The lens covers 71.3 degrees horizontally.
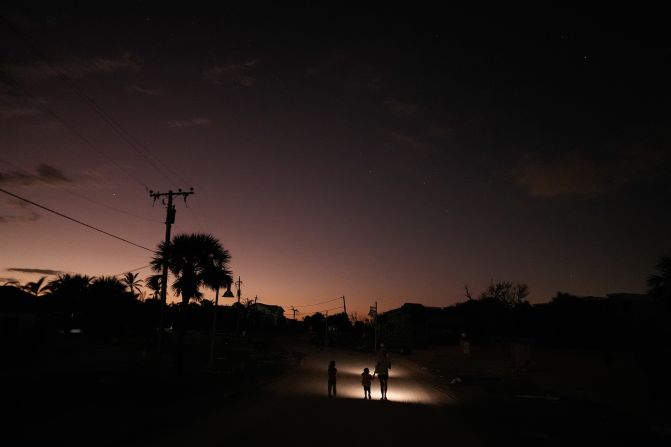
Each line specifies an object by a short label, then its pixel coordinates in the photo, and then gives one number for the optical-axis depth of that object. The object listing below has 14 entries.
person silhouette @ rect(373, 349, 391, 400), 17.31
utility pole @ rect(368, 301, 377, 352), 58.70
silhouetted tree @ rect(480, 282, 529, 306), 62.41
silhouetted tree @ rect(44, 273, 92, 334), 55.19
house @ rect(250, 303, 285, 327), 104.33
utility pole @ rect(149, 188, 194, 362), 23.88
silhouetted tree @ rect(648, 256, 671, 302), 24.05
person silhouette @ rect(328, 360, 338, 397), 17.55
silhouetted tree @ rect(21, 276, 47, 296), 58.12
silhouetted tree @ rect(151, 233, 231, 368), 25.52
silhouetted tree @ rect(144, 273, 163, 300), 25.86
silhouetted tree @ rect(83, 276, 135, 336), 53.69
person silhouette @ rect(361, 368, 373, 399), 17.02
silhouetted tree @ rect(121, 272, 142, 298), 78.75
